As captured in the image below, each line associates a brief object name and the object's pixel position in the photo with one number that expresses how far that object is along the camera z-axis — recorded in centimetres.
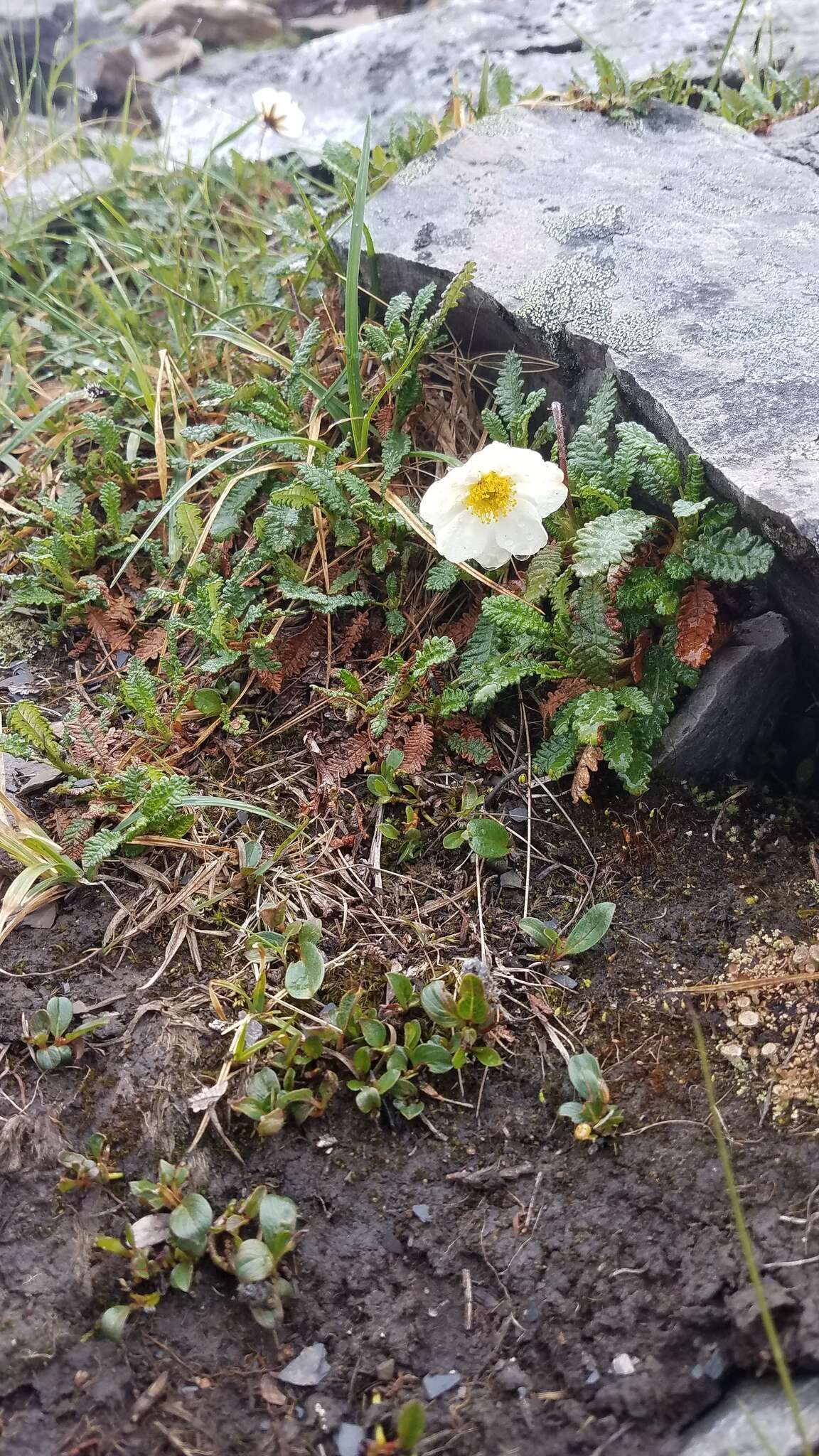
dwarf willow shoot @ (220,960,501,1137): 21
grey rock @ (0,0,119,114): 56
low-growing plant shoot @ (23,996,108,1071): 22
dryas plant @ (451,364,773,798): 24
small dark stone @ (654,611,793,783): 25
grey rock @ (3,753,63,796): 26
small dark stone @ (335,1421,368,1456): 18
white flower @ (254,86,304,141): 40
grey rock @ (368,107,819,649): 24
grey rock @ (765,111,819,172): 32
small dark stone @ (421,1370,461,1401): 19
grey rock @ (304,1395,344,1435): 18
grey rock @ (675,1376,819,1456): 17
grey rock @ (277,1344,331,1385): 19
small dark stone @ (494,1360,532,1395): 19
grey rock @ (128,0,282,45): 58
